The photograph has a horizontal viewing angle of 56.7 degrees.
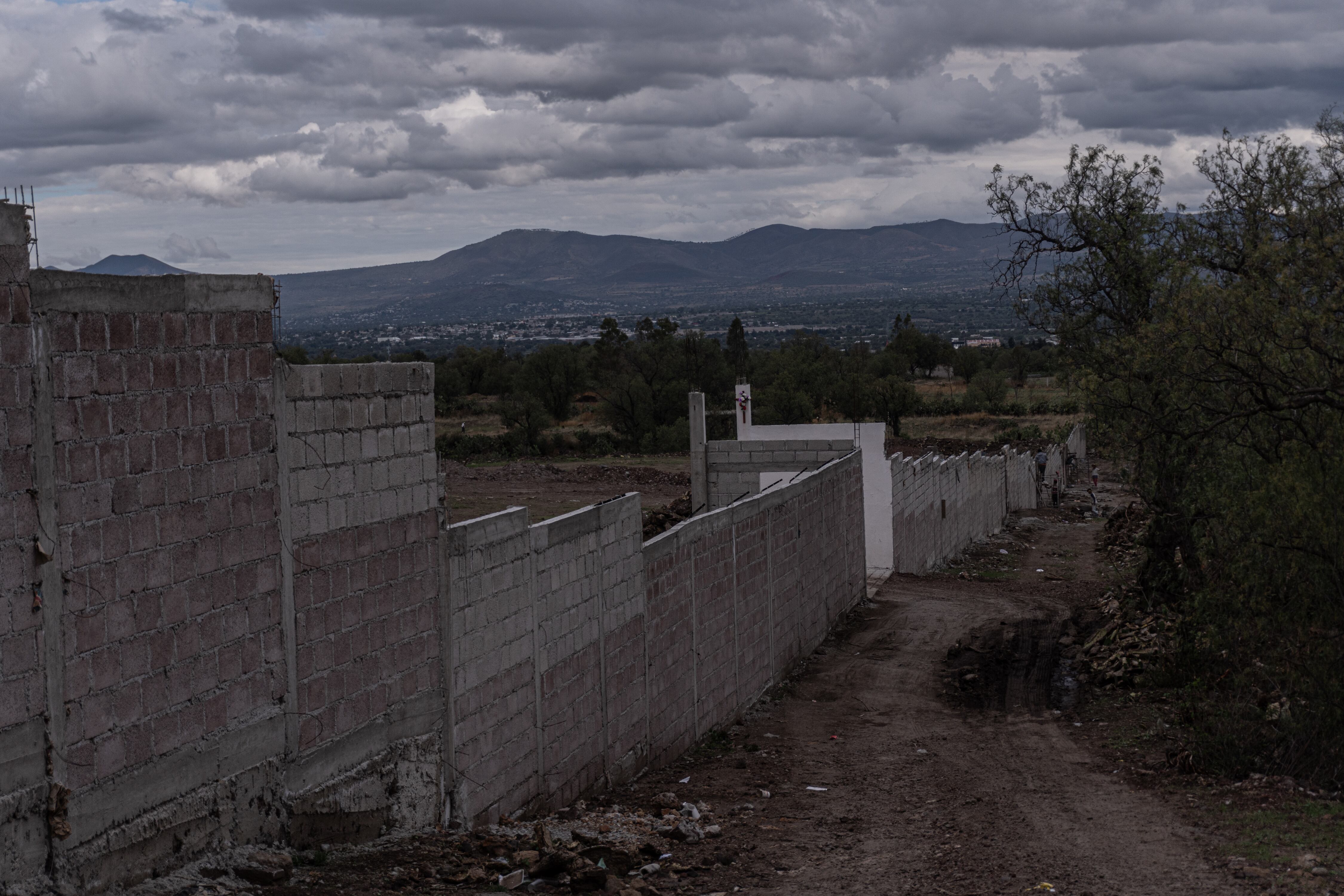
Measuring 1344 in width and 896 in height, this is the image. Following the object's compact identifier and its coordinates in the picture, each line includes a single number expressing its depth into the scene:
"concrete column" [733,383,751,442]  27.05
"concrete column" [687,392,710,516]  23.17
